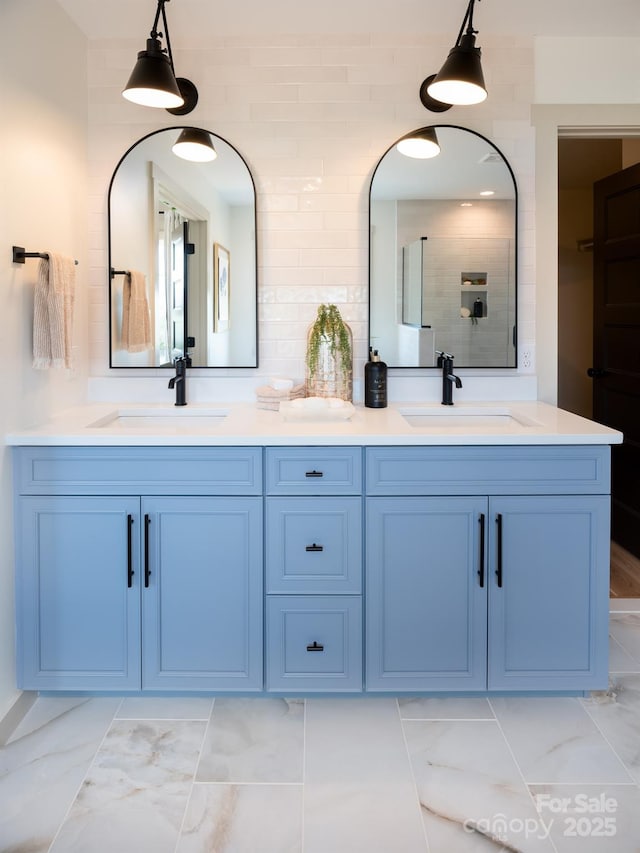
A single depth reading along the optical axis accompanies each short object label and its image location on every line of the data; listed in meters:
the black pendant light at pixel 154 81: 2.37
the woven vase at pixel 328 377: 2.89
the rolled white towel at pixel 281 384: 2.87
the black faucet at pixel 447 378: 2.95
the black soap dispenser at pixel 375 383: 2.87
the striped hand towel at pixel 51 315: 2.38
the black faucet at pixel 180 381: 2.91
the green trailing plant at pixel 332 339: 2.90
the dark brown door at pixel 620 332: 3.81
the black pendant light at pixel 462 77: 2.39
